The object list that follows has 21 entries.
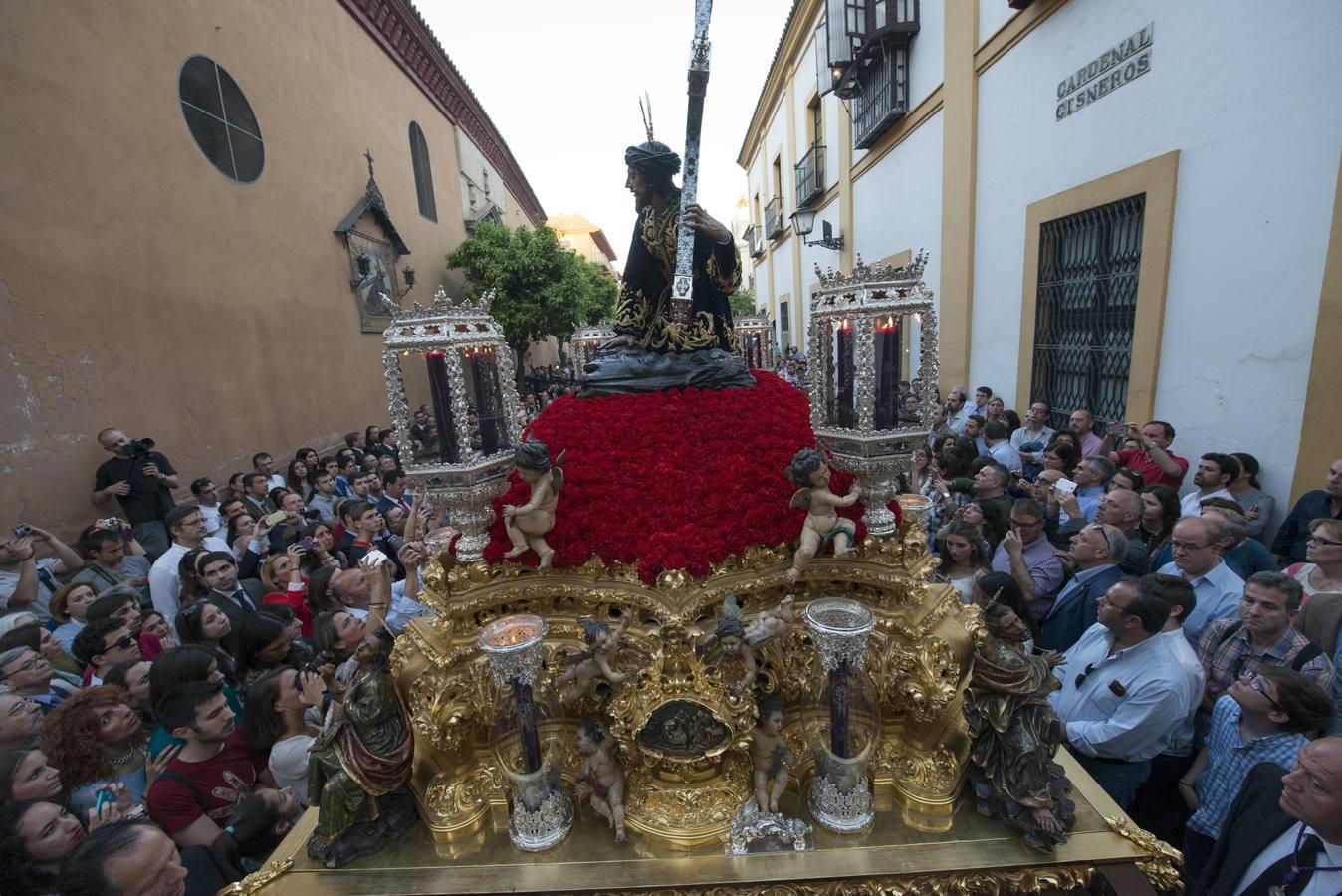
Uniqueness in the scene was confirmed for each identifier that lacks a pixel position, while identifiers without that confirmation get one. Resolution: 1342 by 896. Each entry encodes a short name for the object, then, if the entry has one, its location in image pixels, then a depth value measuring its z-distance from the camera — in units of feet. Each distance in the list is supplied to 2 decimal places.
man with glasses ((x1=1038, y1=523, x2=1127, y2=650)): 10.25
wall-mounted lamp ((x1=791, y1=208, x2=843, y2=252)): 52.21
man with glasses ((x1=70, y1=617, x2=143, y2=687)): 9.41
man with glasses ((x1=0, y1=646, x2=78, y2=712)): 8.55
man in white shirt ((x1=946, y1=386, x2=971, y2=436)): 25.95
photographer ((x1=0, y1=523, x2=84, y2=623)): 12.12
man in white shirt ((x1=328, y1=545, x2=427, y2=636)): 10.74
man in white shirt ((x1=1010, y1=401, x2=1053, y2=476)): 19.22
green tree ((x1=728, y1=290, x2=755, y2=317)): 103.91
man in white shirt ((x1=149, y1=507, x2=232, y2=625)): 12.84
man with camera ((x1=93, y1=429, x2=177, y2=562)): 17.66
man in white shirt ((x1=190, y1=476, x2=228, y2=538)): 17.06
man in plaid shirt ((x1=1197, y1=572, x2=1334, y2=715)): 7.57
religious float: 6.53
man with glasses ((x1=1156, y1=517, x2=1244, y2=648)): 9.53
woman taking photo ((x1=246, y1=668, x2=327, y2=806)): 8.00
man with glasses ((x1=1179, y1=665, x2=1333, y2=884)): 6.50
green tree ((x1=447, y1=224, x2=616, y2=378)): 49.29
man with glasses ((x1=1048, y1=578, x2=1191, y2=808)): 7.72
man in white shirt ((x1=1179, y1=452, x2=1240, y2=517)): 12.93
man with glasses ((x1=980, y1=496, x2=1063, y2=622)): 11.17
